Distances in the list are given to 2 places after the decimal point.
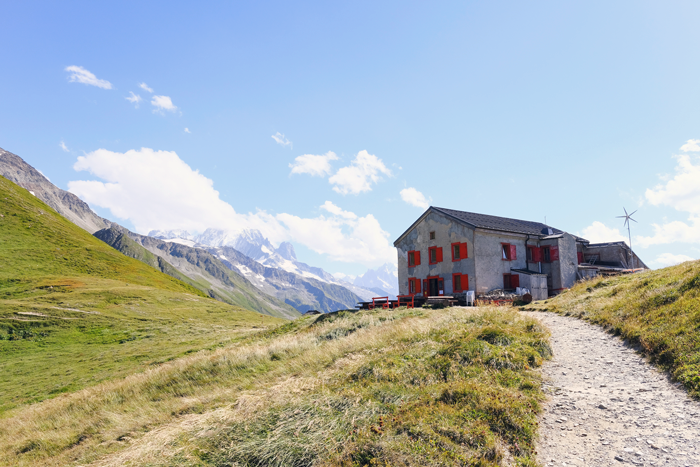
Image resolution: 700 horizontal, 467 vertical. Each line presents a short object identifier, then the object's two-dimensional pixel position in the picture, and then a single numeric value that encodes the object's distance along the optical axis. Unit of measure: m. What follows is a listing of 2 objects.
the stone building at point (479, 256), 34.97
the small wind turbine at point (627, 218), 54.74
